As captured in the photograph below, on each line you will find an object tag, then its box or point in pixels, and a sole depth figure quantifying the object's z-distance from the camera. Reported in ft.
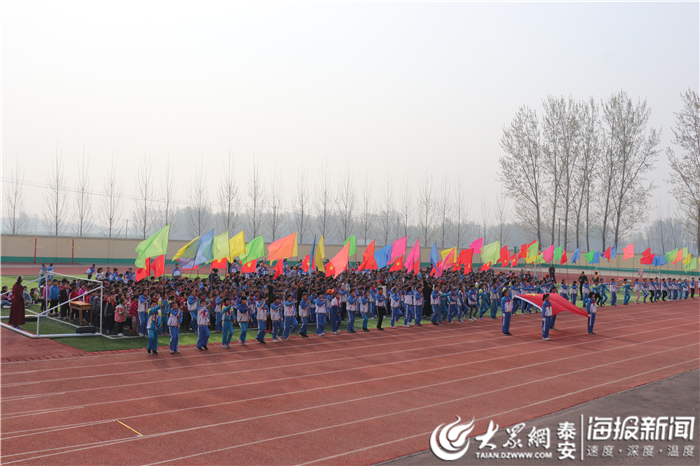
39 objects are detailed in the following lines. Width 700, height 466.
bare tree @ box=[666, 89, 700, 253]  157.48
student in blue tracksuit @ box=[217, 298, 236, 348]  52.06
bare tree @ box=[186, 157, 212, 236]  178.19
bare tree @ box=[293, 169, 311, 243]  192.75
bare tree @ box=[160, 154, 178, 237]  175.83
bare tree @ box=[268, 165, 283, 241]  182.19
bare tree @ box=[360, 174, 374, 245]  199.56
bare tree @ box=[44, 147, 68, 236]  164.35
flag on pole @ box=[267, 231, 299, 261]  74.49
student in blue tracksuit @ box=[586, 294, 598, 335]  69.62
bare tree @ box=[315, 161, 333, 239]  193.82
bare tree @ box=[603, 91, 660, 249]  172.24
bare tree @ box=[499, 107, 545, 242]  179.83
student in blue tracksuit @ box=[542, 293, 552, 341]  64.75
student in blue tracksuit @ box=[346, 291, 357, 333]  65.87
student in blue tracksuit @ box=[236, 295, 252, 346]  53.78
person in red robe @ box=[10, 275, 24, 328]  56.59
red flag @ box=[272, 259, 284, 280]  79.41
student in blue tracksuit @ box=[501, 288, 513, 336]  67.41
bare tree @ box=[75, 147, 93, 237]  169.60
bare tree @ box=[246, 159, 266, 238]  185.12
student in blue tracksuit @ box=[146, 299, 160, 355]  47.12
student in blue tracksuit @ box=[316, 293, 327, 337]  61.52
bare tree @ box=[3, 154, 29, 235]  166.30
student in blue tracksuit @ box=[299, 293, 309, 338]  61.67
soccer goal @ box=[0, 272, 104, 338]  55.88
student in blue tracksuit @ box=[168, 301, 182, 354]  48.34
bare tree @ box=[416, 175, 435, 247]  208.98
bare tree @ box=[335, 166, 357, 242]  196.75
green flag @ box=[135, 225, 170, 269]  58.49
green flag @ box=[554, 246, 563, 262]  129.88
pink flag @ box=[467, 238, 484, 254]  97.13
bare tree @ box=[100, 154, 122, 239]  171.51
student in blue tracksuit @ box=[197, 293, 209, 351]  50.41
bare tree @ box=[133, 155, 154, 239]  173.01
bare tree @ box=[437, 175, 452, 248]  209.95
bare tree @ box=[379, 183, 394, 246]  201.01
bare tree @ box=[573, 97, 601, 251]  175.52
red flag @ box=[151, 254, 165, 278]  64.21
